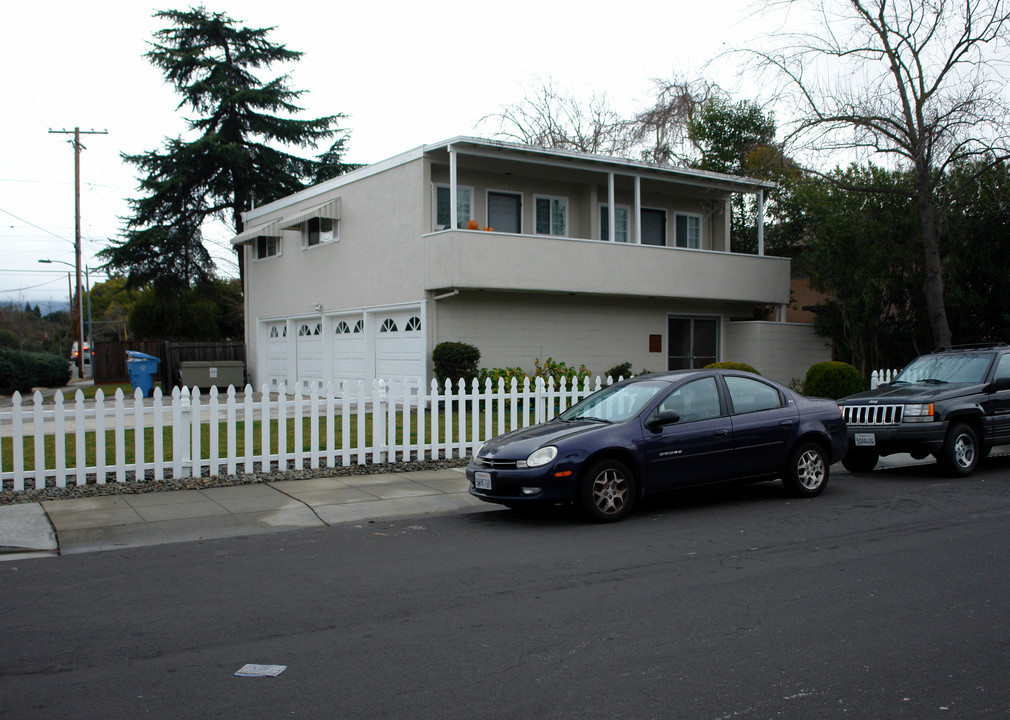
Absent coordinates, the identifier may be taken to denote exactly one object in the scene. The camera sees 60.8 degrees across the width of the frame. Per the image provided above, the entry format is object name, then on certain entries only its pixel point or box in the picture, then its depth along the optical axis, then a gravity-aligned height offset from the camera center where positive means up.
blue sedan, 8.19 -0.91
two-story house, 18.31 +2.00
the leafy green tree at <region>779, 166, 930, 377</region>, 20.31 +2.11
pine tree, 29.84 +7.11
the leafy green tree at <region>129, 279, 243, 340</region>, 34.06 +1.70
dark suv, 10.80 -0.82
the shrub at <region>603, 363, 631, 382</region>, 19.92 -0.37
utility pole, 37.78 +7.84
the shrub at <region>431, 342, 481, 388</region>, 17.67 -0.10
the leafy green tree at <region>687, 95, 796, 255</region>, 28.25 +7.30
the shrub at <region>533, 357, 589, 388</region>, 19.29 -0.34
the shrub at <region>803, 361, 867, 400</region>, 17.34 -0.56
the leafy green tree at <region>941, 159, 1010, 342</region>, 19.86 +2.46
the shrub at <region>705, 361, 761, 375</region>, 17.00 -0.23
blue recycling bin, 24.78 -0.25
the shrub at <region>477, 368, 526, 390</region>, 18.12 -0.38
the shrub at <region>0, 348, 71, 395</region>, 25.36 -0.31
